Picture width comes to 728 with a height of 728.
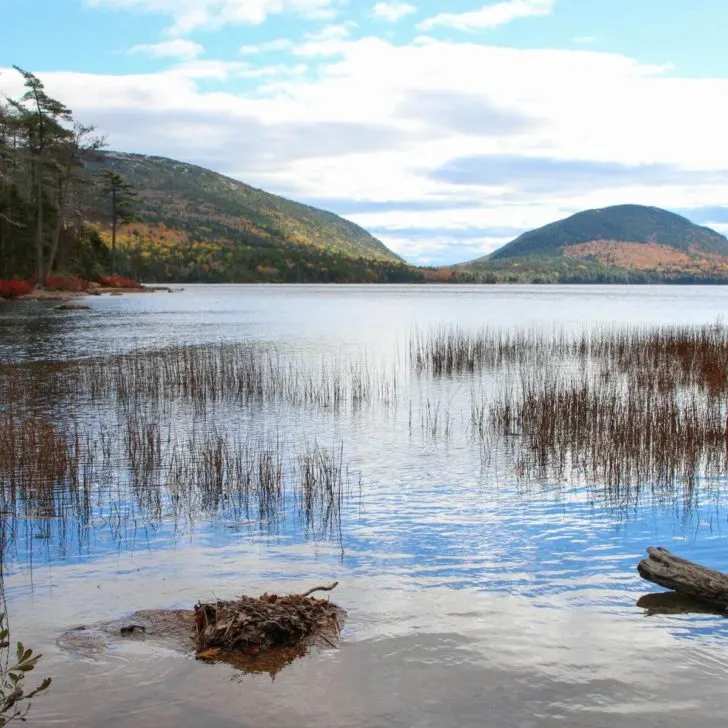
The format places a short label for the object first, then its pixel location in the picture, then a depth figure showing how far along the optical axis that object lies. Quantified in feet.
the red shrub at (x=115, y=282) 276.43
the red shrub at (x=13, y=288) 195.93
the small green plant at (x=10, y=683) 12.84
